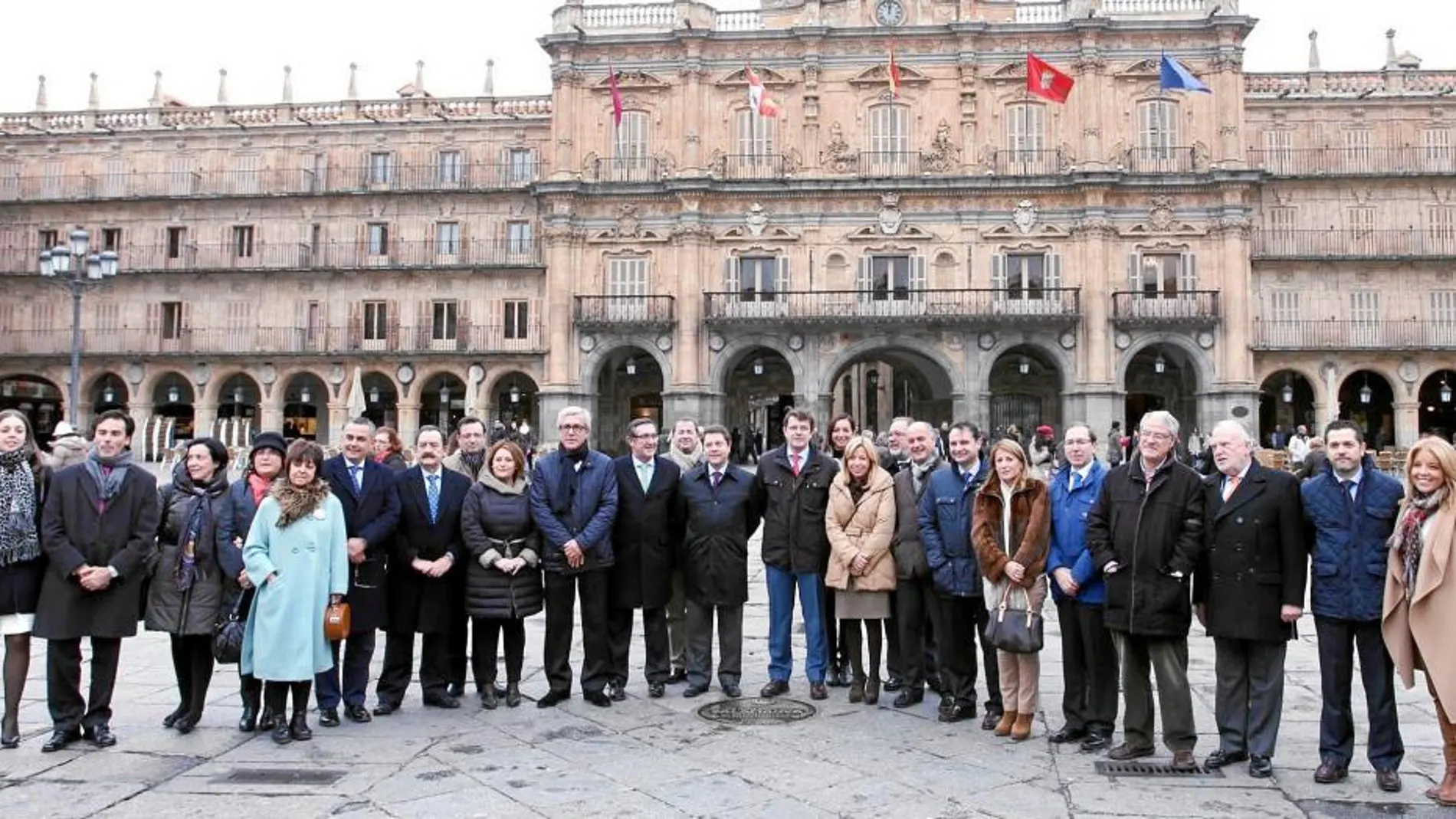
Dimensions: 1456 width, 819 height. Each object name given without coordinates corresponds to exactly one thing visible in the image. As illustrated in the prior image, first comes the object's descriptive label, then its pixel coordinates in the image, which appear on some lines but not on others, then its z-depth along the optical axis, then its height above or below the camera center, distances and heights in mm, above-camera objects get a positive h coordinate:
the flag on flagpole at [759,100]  29703 +9706
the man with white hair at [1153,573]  6180 -657
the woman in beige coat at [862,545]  7484 -600
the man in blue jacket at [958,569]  7062 -722
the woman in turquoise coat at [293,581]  6688 -750
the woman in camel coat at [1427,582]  5488 -636
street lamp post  18781 +3343
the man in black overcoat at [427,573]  7477 -781
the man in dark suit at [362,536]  7270 -515
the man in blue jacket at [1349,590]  5777 -711
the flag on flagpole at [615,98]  31062 +10217
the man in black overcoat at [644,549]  7926 -657
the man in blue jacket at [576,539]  7602 -560
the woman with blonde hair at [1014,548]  6613 -552
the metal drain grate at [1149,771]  6008 -1723
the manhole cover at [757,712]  7140 -1686
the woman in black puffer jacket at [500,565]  7488 -729
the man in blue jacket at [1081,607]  6547 -906
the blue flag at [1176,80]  26950 +9267
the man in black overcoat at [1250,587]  6012 -719
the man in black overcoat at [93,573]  6500 -670
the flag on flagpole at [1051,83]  28375 +9689
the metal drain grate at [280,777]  5855 -1708
